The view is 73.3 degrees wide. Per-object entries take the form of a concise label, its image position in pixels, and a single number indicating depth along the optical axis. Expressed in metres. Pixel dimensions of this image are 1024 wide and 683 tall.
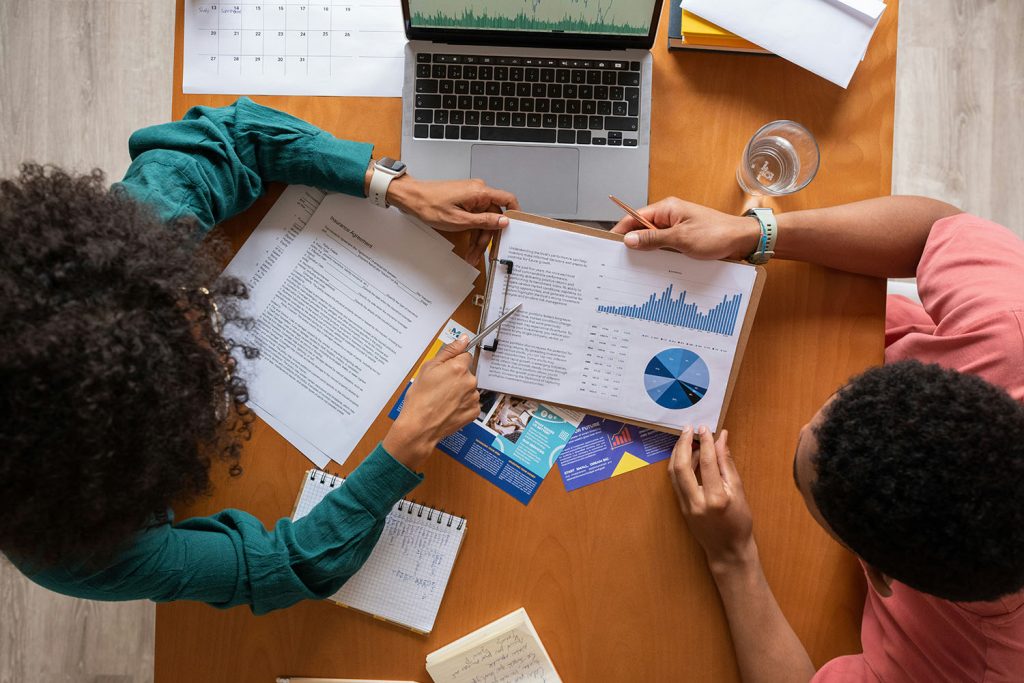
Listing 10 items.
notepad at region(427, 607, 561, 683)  0.98
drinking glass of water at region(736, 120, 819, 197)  1.00
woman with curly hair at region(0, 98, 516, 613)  0.62
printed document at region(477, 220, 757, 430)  0.99
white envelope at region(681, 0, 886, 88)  0.99
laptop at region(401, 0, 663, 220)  1.01
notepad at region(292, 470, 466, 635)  0.98
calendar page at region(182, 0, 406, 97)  1.01
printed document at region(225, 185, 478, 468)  1.00
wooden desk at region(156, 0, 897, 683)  0.99
